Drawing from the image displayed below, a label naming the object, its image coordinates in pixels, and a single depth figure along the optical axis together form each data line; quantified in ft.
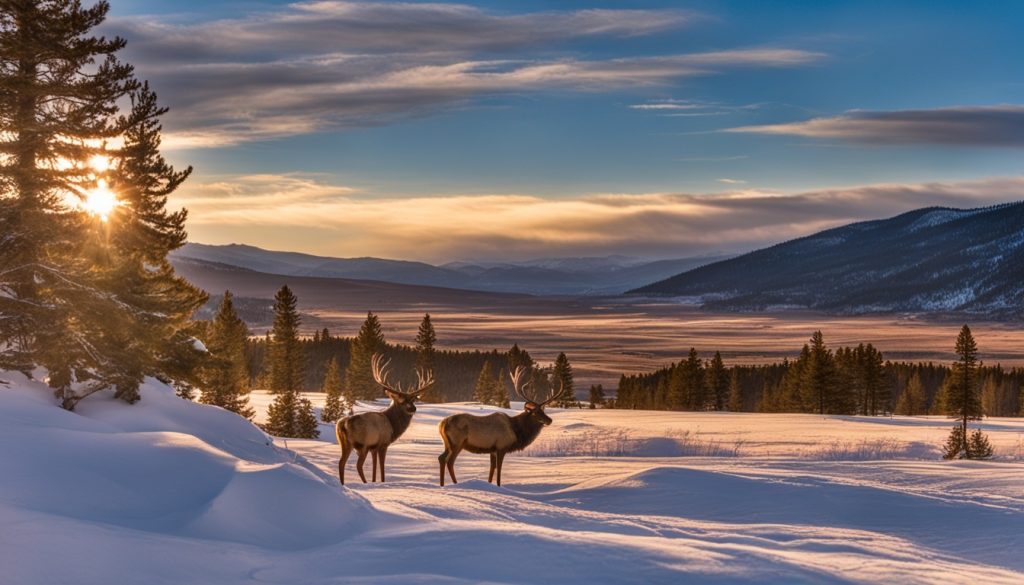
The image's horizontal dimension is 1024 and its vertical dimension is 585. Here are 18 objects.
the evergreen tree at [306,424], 136.46
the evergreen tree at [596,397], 307.95
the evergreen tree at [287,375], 138.72
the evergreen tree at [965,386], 171.22
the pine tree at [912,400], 312.71
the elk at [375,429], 60.34
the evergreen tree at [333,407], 171.22
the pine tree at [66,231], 57.26
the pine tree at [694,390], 268.82
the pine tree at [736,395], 296.10
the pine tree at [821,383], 232.94
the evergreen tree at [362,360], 215.72
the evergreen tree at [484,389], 253.24
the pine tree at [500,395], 240.32
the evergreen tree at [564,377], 236.61
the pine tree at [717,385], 268.21
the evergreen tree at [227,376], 91.51
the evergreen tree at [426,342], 250.37
